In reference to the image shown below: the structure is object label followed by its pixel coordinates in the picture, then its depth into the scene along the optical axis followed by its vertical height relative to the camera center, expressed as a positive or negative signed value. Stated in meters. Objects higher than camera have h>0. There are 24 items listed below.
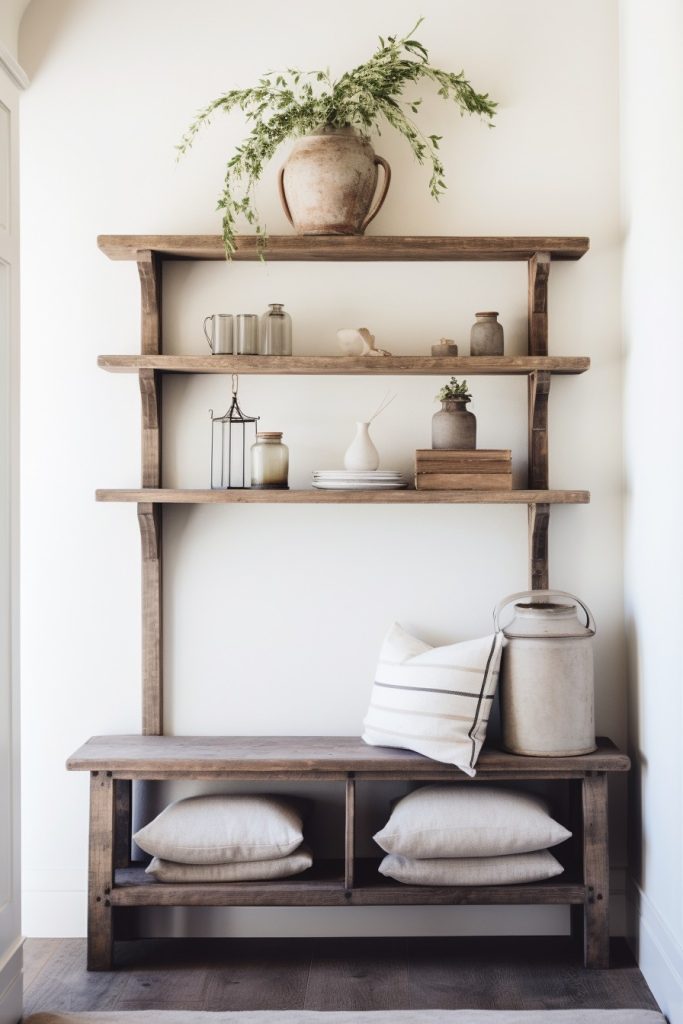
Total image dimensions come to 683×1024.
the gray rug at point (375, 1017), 2.31 -1.27
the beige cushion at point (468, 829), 2.48 -0.86
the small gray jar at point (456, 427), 2.68 +0.22
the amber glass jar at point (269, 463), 2.67 +0.11
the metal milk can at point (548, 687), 2.56 -0.50
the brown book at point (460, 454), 2.65 +0.14
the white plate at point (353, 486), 2.65 +0.05
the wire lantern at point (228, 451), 2.86 +0.16
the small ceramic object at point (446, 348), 2.70 +0.44
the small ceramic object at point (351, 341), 2.71 +0.47
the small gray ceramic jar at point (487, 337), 2.71 +0.48
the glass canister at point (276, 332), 2.72 +0.49
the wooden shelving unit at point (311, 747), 2.53 -0.69
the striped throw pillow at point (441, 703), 2.50 -0.54
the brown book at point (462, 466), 2.66 +0.10
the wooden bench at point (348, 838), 2.52 -0.91
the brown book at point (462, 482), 2.66 +0.06
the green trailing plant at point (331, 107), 2.67 +1.15
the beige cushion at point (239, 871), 2.54 -1.00
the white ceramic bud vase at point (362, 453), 2.69 +0.14
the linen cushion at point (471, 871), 2.51 -0.99
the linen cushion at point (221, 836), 2.52 -0.90
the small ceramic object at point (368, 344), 2.68 +0.46
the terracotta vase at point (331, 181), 2.62 +0.90
